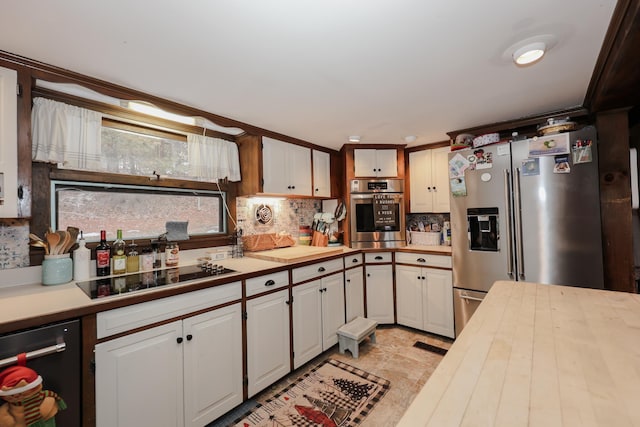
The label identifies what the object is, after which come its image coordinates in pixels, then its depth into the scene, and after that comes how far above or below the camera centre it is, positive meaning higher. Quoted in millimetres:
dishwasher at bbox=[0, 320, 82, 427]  1034 -532
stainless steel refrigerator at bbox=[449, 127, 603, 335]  1956 -7
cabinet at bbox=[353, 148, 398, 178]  3178 +675
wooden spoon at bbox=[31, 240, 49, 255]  1521 -95
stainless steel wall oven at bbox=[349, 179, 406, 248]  3133 +60
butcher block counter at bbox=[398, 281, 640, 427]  547 -408
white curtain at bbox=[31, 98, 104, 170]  1534 +557
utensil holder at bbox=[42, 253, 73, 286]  1515 -247
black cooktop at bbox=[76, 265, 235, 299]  1405 -338
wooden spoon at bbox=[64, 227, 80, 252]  1608 -58
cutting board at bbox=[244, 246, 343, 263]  2215 -300
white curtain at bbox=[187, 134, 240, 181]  2227 +567
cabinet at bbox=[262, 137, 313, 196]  2539 +541
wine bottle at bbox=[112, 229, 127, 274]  1761 -206
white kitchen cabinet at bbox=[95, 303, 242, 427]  1273 -813
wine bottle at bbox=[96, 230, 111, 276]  1703 -204
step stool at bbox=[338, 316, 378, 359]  2395 -1059
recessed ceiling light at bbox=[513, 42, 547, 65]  1348 +841
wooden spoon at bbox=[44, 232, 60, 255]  1525 -76
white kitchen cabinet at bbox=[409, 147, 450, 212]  3070 +437
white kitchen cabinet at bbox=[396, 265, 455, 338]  2674 -864
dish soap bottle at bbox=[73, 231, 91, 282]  1621 -218
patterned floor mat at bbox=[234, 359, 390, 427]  1688 -1262
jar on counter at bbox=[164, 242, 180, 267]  2014 -241
